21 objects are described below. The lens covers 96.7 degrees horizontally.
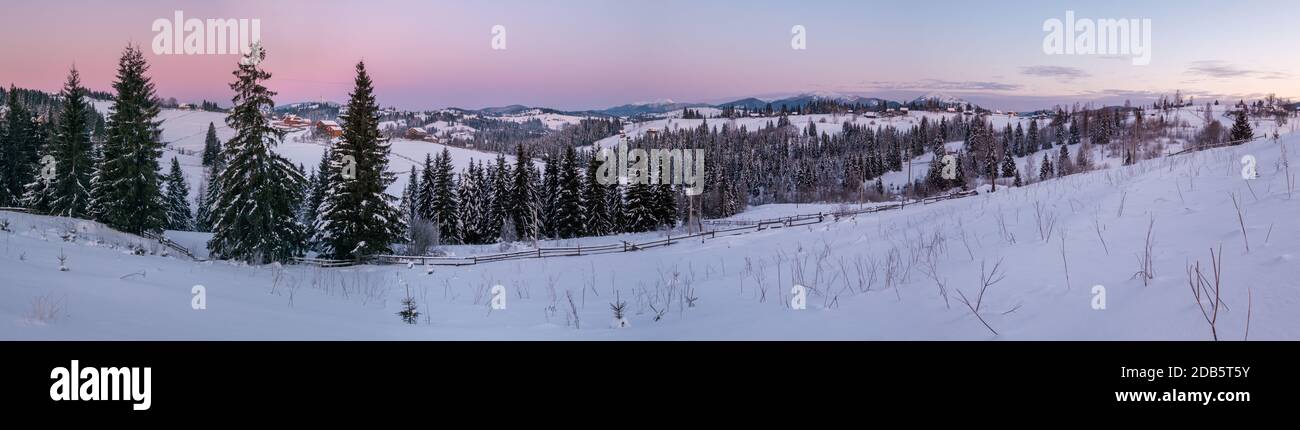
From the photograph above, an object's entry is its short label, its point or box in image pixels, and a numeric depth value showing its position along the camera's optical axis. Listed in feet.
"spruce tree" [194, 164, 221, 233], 181.08
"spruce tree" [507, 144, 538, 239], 161.89
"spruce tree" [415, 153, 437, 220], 181.75
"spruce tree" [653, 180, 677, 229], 170.60
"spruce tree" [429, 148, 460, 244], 163.53
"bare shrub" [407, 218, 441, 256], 105.60
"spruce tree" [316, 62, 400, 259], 86.48
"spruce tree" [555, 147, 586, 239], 158.20
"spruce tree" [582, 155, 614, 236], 161.17
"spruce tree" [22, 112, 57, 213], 122.52
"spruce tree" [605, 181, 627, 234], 168.96
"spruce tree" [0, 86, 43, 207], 140.87
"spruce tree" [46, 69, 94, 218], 113.91
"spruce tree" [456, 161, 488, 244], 167.63
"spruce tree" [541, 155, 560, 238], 171.66
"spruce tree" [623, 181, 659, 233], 163.73
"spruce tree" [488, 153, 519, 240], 163.63
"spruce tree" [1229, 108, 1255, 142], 165.82
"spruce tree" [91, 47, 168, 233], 97.86
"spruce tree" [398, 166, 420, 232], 204.97
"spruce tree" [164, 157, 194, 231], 186.31
